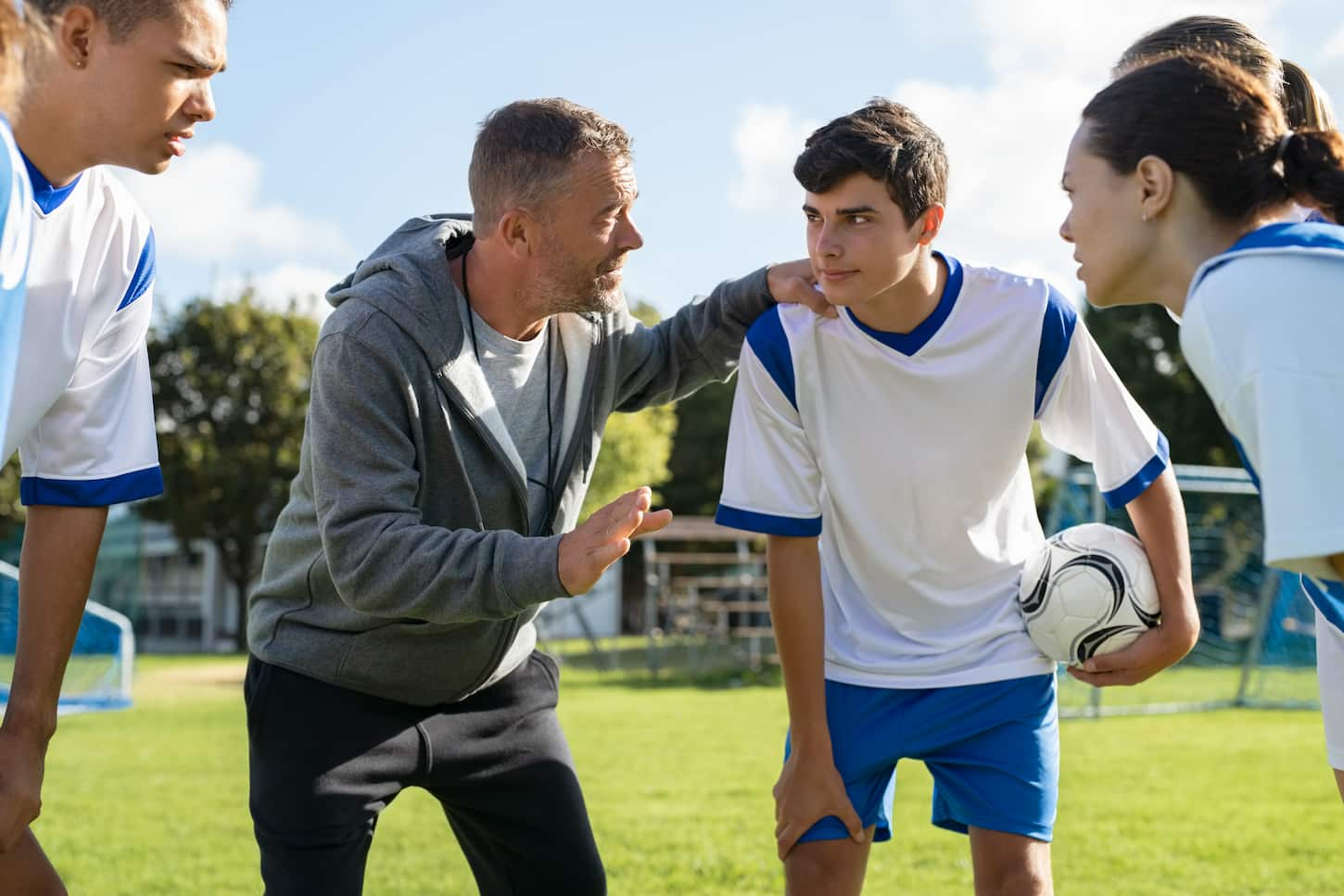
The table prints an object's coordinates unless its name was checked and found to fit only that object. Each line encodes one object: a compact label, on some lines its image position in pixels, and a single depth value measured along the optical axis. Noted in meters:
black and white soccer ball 3.47
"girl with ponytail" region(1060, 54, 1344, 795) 2.11
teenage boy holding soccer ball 3.46
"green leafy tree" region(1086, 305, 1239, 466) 32.84
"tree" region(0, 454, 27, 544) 31.59
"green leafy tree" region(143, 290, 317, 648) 33.94
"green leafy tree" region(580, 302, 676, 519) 31.48
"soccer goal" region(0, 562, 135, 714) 18.20
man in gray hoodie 3.18
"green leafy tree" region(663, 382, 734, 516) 44.38
